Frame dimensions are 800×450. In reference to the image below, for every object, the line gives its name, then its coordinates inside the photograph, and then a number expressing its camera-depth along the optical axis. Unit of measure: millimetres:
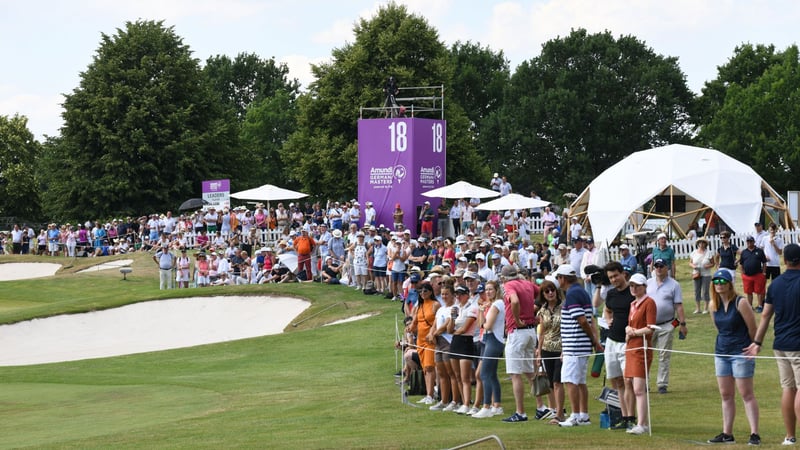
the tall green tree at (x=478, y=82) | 82062
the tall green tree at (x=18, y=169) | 84875
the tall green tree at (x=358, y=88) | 61781
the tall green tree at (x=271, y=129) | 89231
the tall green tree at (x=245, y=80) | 99750
